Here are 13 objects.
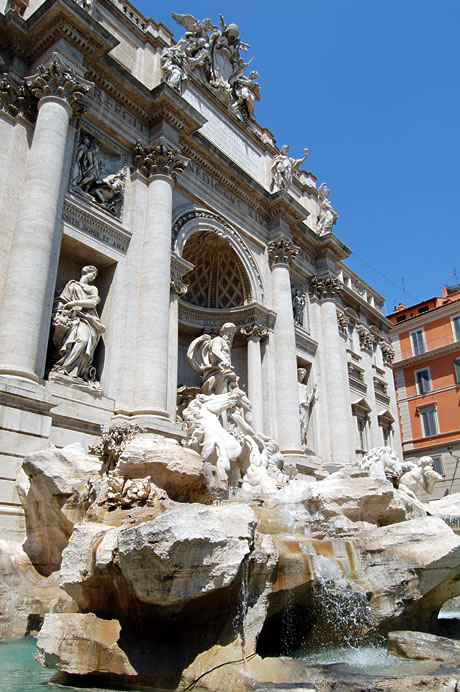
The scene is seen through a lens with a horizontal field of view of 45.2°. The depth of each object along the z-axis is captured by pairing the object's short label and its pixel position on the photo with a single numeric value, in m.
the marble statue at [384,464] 14.70
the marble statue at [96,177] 13.19
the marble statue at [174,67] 15.93
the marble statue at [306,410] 18.70
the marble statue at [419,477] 15.46
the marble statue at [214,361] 14.57
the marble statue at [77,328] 11.52
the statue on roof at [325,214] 22.72
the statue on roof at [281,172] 19.95
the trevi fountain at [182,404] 4.67
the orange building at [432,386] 27.88
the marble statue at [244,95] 20.09
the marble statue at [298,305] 20.41
